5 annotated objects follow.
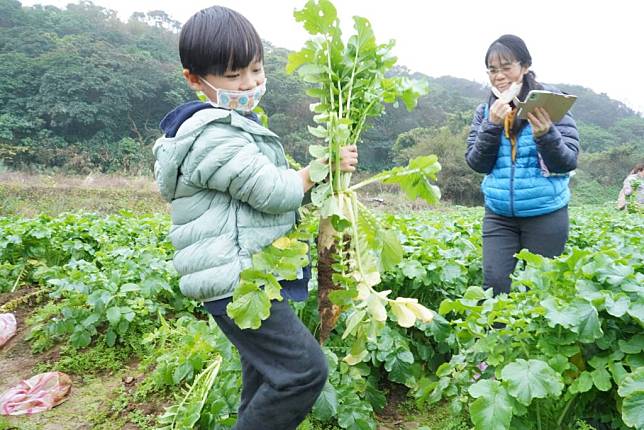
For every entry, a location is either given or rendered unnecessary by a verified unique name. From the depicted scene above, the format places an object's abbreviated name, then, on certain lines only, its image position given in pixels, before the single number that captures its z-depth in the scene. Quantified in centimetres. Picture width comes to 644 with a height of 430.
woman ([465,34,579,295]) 258
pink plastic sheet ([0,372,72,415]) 254
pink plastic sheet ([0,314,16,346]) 336
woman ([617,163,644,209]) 981
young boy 149
